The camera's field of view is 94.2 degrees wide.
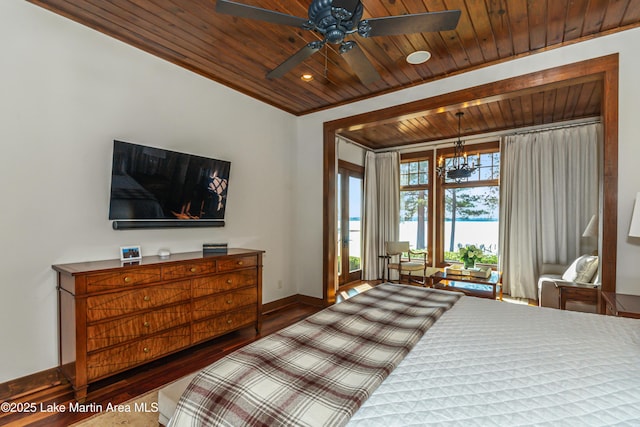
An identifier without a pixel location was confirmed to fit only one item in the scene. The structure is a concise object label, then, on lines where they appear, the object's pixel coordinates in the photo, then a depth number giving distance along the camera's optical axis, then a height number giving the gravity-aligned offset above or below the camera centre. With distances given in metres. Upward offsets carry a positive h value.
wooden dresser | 2.03 -0.74
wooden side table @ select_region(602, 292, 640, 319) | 1.93 -0.62
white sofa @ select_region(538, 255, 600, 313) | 3.10 -0.79
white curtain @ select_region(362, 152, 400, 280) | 6.03 +0.11
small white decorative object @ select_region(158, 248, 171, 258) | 2.71 -0.35
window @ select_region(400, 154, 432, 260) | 5.87 +0.29
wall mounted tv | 2.54 +0.26
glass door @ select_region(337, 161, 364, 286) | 5.51 -0.10
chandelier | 4.30 +0.89
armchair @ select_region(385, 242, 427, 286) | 5.01 -0.86
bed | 0.93 -0.61
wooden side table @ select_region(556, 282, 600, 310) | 2.73 -0.73
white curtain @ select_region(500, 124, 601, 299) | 4.32 +0.26
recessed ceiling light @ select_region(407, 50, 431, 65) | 2.80 +1.53
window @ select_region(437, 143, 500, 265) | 5.22 +0.12
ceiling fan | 1.53 +1.07
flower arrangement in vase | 4.43 -0.62
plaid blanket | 0.95 -0.61
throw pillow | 3.42 -0.63
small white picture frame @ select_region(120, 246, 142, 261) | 2.47 -0.32
